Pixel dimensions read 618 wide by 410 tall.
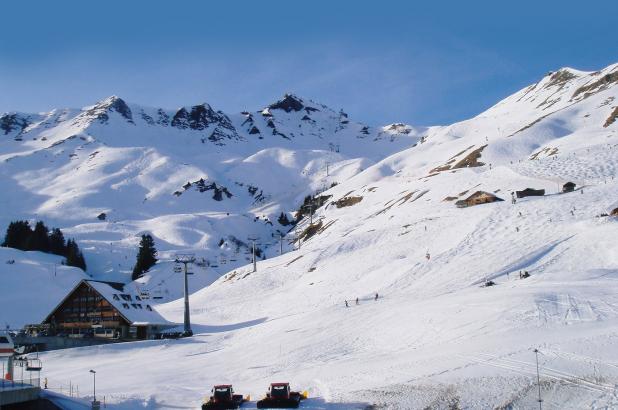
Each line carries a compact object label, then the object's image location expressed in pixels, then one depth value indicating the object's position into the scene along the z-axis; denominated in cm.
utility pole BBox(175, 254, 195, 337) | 5994
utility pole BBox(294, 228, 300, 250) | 12701
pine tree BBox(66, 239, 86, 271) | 10662
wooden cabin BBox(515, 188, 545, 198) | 7838
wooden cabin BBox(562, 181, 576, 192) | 7791
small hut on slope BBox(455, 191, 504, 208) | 8094
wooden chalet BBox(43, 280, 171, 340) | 6328
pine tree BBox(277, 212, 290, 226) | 16100
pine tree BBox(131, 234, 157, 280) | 10862
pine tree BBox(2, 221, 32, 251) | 11065
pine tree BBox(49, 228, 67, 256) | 11256
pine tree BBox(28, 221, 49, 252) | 11049
